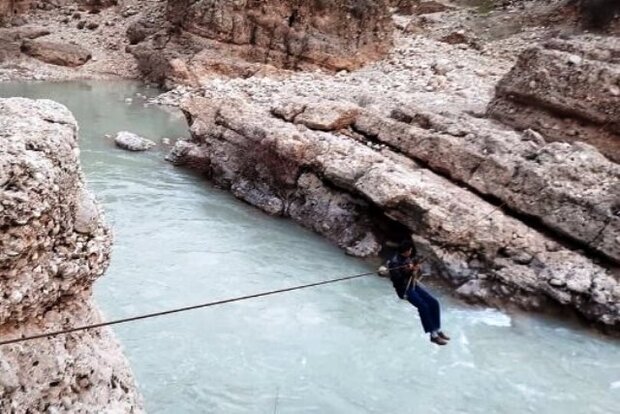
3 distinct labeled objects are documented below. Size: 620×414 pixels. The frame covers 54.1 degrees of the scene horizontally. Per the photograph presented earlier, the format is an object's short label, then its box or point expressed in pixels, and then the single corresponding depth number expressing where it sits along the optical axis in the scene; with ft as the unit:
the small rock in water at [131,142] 54.70
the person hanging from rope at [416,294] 24.57
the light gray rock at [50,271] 10.12
